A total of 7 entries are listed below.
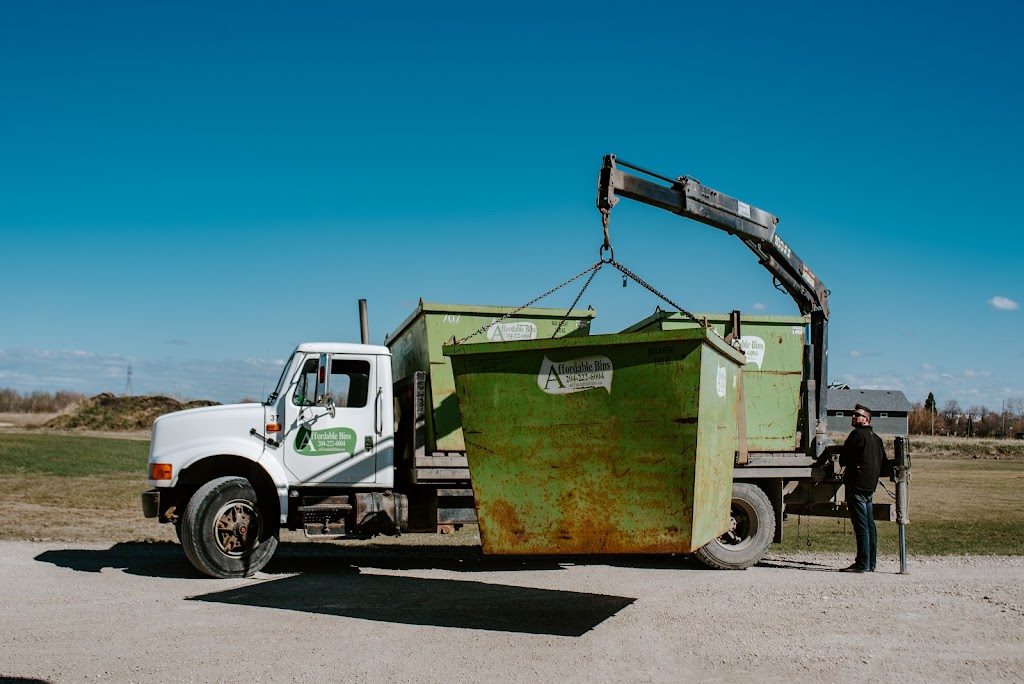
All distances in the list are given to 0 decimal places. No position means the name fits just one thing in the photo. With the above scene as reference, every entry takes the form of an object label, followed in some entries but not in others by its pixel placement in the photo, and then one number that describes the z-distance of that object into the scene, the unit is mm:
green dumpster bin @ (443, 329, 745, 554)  6266
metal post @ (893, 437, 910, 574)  10383
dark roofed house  73750
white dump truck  9336
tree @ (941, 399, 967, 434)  81562
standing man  10188
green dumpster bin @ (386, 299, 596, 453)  9742
